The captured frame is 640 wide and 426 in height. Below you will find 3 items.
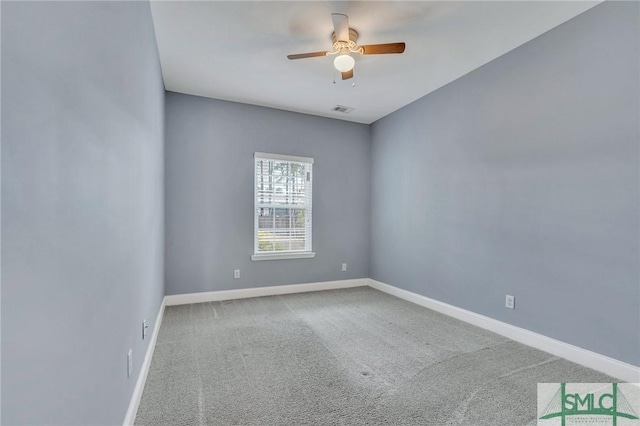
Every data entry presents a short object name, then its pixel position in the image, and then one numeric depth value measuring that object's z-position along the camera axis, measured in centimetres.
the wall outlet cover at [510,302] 281
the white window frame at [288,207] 425
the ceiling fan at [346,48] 234
